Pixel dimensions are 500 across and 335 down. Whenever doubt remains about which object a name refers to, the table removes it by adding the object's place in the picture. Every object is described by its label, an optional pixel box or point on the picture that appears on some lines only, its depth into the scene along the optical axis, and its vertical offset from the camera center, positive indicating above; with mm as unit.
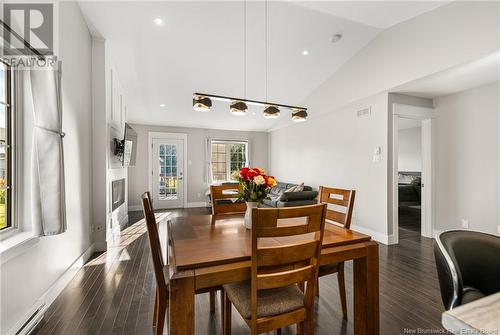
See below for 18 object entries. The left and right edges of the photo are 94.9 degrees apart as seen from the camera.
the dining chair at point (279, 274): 1097 -576
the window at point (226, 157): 7352 +307
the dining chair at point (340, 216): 1779 -455
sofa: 4824 -710
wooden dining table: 1104 -520
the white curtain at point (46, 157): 1803 +86
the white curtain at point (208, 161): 7188 +174
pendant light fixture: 2172 +634
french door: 6754 -182
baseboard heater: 1603 -1143
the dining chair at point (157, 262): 1349 -578
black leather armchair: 1097 -492
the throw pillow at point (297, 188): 5229 -516
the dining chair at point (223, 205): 2402 -412
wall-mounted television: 3980 +355
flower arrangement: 1758 -145
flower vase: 1746 -353
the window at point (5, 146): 1716 +161
